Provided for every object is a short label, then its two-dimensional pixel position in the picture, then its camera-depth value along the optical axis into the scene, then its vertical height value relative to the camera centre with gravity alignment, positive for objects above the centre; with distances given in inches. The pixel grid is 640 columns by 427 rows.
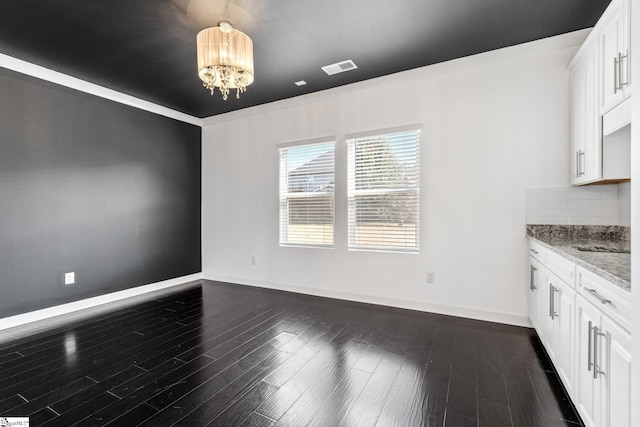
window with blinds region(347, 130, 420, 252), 141.0 +10.3
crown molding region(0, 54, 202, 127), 124.6 +62.3
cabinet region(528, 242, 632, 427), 46.9 -26.2
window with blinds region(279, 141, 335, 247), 164.4 +10.5
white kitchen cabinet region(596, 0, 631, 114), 70.9 +41.7
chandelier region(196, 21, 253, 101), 96.0 +51.7
